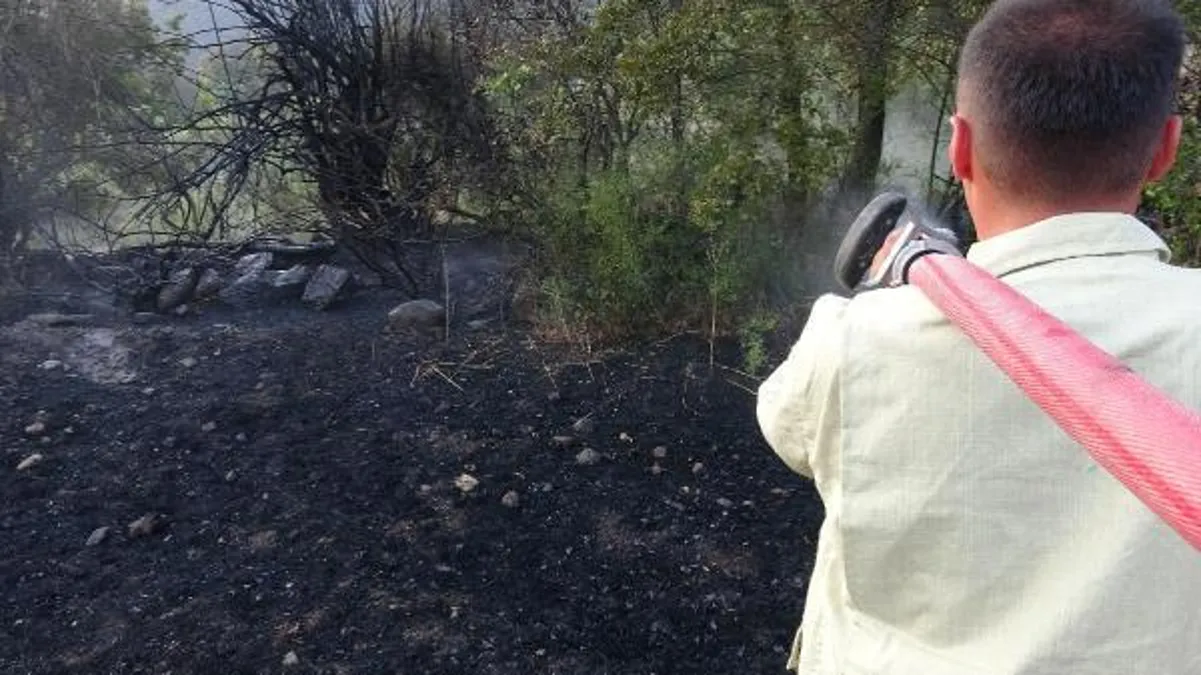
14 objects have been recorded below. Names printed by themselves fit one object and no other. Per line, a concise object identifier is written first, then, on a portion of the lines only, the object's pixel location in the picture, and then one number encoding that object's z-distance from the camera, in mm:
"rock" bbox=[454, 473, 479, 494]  3487
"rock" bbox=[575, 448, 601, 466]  3623
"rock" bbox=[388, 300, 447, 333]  4863
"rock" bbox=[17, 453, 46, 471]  3701
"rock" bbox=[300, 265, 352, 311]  5312
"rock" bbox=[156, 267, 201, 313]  5402
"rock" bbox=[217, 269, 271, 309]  5434
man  903
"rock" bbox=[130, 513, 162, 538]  3293
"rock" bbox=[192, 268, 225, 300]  5516
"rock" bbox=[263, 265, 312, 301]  5453
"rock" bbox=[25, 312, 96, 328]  5133
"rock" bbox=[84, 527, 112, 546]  3266
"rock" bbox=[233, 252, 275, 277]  5637
